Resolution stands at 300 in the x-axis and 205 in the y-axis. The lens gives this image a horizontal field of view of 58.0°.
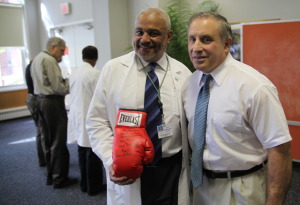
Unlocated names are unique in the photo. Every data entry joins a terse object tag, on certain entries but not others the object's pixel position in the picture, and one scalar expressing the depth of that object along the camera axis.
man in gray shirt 3.02
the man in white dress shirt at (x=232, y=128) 1.08
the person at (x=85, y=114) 2.79
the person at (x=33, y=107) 3.56
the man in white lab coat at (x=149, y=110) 1.38
